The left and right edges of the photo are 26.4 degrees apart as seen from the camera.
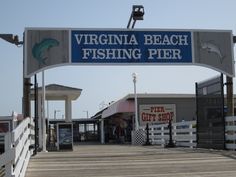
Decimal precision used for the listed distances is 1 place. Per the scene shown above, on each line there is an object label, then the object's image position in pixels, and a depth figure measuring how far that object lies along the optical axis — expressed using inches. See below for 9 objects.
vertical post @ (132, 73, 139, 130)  1366.9
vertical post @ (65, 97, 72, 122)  1393.9
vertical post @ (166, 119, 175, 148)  924.6
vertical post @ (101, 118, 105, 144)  1835.1
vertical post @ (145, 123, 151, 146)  1139.7
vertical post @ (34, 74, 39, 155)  682.0
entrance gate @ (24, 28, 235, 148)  677.9
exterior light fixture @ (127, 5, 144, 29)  740.6
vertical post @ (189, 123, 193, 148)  882.8
